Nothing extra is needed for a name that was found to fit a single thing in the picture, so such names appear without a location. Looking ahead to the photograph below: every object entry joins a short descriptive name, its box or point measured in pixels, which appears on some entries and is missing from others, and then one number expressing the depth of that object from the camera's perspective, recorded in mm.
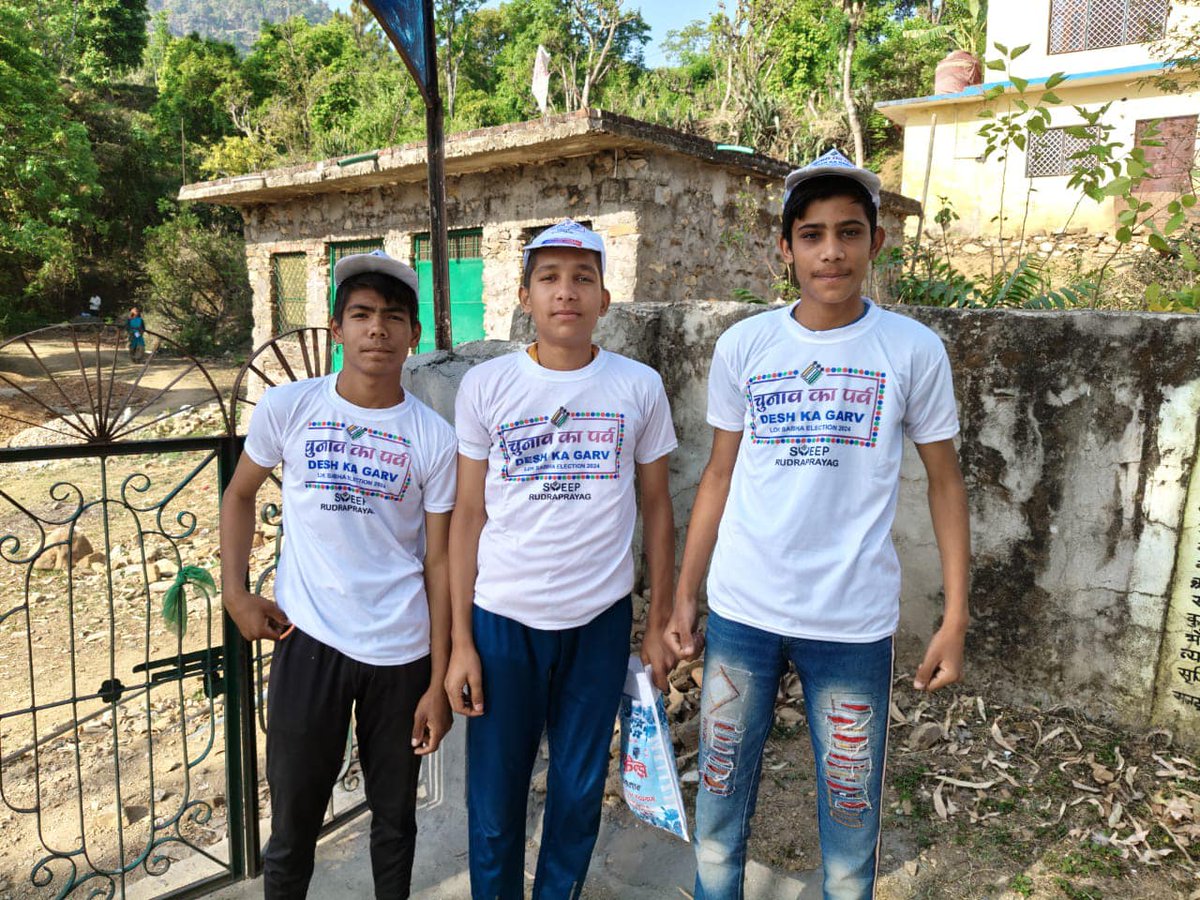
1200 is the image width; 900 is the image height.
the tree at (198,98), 24562
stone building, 6602
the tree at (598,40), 22812
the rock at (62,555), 6277
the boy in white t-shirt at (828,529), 1767
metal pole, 2764
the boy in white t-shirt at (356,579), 1928
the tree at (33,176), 14461
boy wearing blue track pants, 1925
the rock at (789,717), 2926
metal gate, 2432
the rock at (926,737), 2750
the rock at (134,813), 3416
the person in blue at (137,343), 16820
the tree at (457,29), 26950
